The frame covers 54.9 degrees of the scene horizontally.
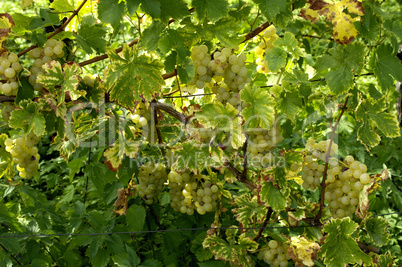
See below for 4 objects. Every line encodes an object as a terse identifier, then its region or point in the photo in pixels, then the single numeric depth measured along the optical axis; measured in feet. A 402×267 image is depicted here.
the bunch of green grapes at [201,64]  3.43
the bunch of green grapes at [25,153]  4.03
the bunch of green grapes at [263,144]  3.38
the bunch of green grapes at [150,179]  4.54
